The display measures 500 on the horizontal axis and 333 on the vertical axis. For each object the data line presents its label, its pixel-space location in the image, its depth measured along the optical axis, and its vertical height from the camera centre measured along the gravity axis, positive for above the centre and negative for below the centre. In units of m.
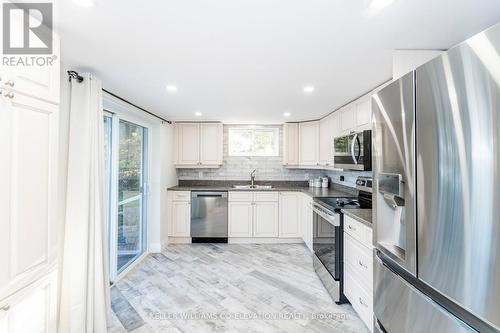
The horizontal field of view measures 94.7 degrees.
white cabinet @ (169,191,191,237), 4.19 -0.82
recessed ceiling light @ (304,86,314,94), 2.42 +0.86
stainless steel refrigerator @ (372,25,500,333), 0.81 -0.10
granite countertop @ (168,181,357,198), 3.54 -0.36
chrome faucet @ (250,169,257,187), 4.64 -0.15
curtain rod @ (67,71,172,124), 1.86 +0.84
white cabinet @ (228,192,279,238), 4.20 -0.85
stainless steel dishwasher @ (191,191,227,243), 4.17 -0.82
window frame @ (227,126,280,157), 4.75 +0.56
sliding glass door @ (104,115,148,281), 2.83 -0.28
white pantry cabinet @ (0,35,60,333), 1.07 -0.14
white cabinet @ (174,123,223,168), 4.46 +0.48
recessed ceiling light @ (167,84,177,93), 2.39 +0.86
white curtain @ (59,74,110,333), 1.81 -0.43
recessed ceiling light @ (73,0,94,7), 1.13 +0.83
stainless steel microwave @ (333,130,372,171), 2.37 +0.19
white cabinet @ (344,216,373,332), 1.86 -0.88
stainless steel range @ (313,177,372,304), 2.37 -0.76
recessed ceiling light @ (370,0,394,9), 1.13 +0.82
